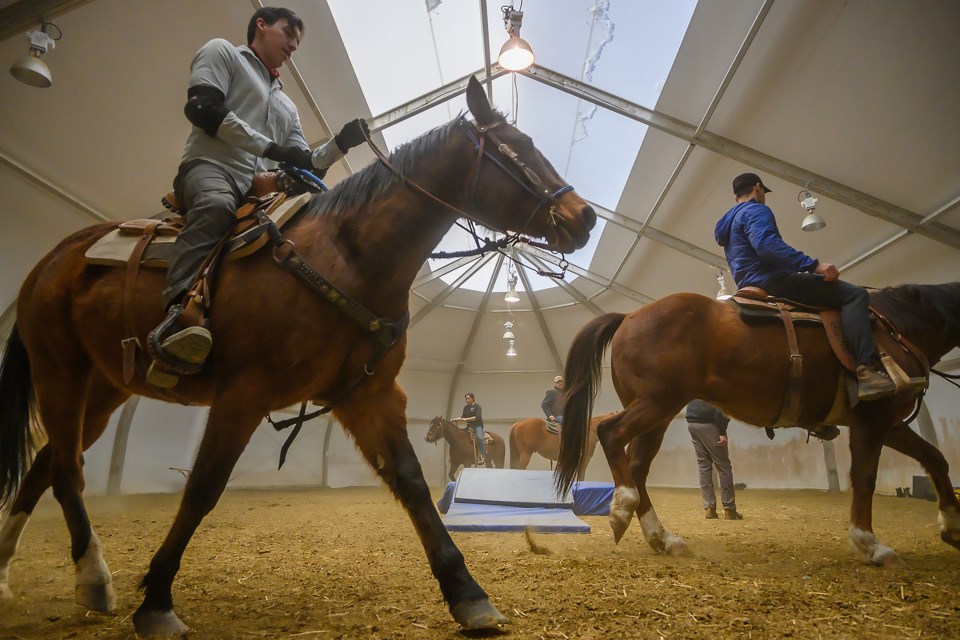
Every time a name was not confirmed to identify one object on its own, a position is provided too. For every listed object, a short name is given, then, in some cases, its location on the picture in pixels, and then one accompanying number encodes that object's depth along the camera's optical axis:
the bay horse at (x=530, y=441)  12.05
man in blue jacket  2.98
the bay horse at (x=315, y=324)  1.61
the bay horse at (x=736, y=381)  3.07
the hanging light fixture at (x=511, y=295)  12.61
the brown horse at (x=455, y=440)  13.67
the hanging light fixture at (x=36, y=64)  3.83
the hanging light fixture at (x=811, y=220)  6.25
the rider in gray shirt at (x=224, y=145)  1.66
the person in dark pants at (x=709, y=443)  6.53
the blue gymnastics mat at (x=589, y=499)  6.48
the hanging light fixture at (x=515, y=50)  5.65
